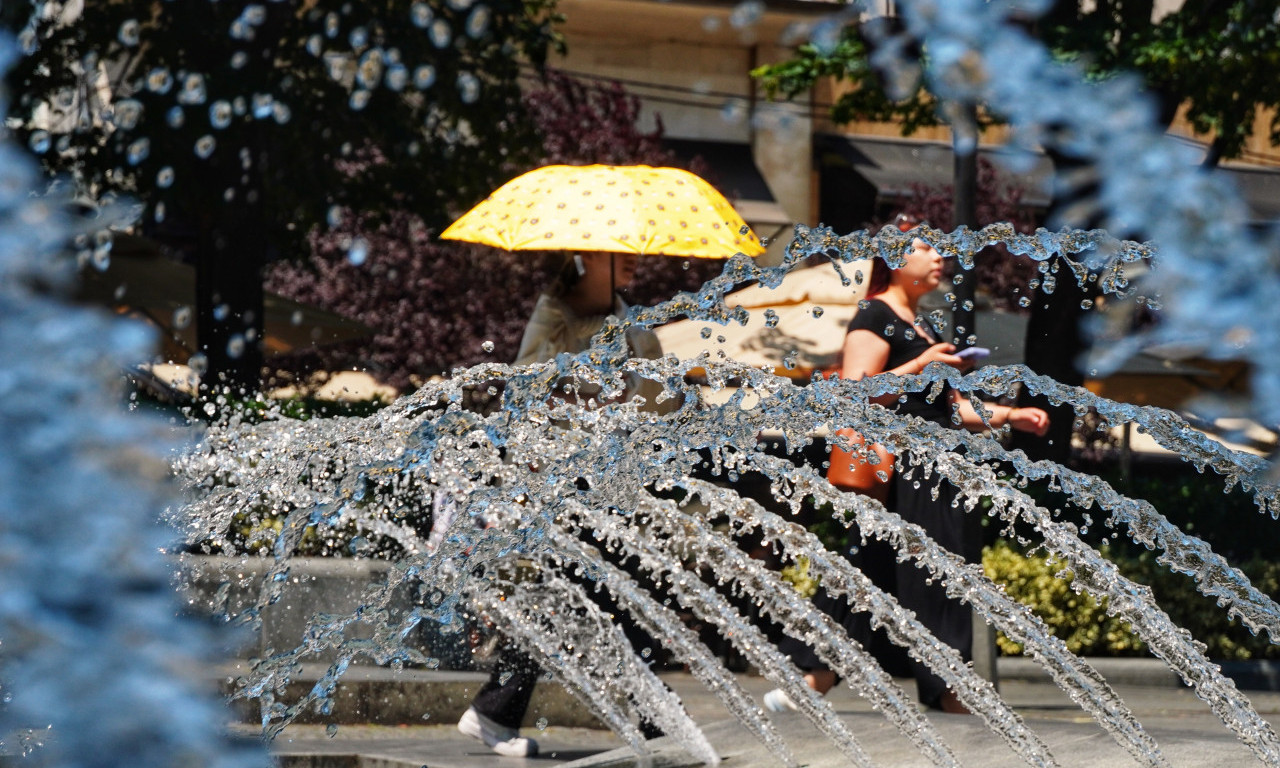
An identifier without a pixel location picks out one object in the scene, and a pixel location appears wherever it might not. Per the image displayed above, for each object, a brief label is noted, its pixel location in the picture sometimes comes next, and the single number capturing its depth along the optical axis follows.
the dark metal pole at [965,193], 15.98
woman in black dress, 11.08
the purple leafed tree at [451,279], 35.78
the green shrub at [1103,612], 16.48
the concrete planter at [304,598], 12.49
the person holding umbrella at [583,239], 10.67
